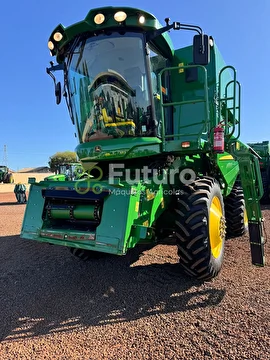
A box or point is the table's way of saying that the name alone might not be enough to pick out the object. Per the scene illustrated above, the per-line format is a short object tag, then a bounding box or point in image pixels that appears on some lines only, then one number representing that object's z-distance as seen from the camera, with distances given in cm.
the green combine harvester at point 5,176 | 3048
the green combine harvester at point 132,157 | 304
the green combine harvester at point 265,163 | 1098
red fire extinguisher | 346
